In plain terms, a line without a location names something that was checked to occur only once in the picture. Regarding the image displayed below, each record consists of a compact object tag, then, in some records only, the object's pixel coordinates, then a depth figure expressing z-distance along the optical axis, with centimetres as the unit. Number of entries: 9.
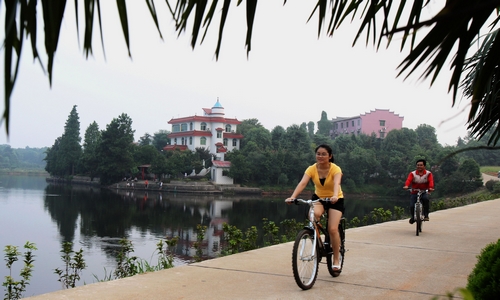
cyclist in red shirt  805
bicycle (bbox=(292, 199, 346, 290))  400
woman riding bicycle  442
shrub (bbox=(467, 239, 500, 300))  248
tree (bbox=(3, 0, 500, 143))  86
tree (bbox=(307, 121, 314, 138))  10581
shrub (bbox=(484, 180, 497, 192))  3571
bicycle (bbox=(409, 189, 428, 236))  802
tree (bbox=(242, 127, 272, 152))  6304
